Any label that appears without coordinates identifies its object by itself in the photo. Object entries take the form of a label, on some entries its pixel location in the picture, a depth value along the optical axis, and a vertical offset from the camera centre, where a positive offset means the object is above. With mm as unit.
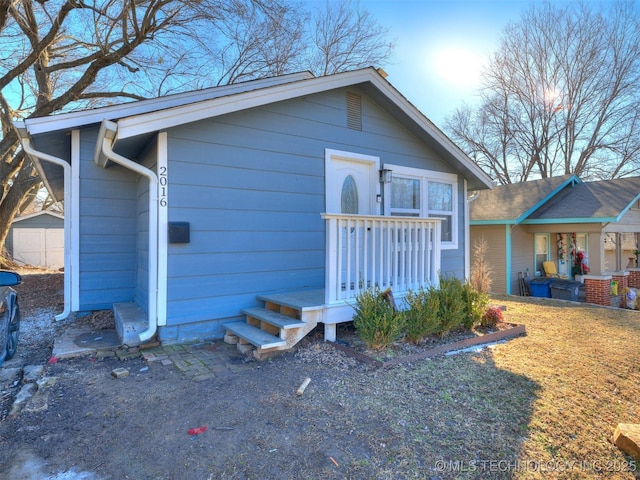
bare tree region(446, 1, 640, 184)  17047 +7467
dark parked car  3516 -758
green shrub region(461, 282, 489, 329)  4727 -803
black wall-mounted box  4129 +130
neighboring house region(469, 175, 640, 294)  10977 +639
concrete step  4066 -928
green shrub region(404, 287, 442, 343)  4113 -822
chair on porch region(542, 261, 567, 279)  12109 -823
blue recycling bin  11328 -1320
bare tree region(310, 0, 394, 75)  14227 +8149
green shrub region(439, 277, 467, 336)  4367 -761
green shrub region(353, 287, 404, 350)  3803 -818
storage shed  17875 +62
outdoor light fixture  5962 +1119
